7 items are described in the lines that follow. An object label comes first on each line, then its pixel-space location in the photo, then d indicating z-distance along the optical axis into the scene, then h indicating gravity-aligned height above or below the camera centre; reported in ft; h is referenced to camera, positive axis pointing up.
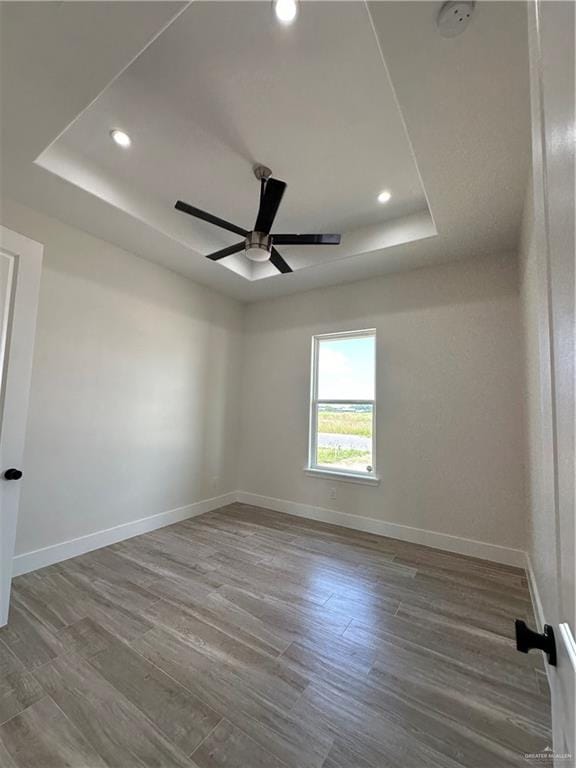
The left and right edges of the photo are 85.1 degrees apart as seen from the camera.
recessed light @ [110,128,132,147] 7.00 +5.98
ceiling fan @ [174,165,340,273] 7.09 +4.25
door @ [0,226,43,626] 6.14 +0.58
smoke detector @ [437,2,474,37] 3.99 +5.18
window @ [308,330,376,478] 12.10 +0.21
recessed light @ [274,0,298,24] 4.58 +5.90
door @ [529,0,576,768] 1.57 +0.71
